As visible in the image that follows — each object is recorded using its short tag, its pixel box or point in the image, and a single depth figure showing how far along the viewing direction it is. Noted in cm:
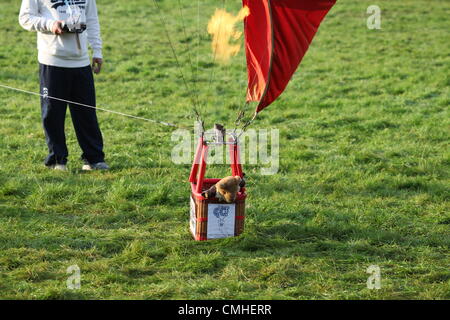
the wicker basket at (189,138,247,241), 1080
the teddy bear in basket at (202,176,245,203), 1052
